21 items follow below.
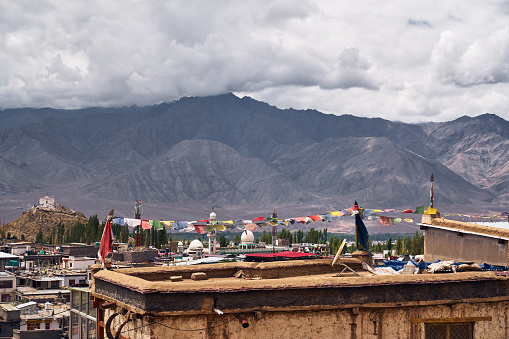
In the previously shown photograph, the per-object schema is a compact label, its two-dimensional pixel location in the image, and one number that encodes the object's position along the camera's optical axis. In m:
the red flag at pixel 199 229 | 36.39
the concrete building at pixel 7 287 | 98.50
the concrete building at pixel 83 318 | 23.84
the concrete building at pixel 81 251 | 140.38
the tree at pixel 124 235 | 183.88
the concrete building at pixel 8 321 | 68.25
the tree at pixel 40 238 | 189.00
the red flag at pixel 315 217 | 30.10
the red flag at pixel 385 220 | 31.32
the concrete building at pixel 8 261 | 120.81
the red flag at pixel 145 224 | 28.85
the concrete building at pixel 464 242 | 19.03
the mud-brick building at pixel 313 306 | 14.30
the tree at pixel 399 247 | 178.43
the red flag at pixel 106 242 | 19.22
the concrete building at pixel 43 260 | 137.12
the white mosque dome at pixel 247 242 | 165.62
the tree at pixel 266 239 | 193.32
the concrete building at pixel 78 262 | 126.38
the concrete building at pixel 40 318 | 70.81
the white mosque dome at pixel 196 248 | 146.79
